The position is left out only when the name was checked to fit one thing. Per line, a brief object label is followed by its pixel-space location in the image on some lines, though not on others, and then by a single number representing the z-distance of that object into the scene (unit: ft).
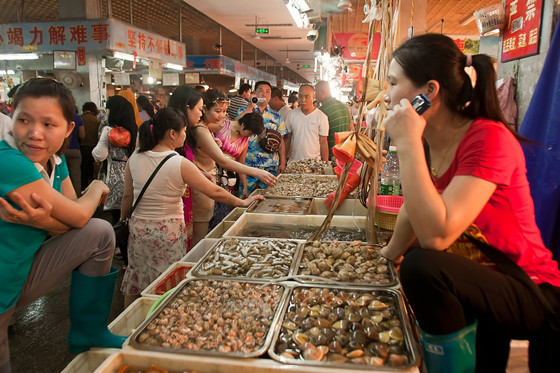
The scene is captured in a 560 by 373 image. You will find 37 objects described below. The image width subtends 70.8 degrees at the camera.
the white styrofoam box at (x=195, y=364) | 3.71
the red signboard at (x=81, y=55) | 25.76
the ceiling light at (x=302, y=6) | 16.05
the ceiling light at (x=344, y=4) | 15.70
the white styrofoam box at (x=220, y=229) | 9.01
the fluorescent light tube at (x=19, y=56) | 27.64
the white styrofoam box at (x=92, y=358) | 4.38
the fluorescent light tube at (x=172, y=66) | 34.51
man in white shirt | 18.22
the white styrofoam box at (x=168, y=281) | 6.29
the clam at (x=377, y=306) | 4.71
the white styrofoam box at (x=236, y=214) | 10.16
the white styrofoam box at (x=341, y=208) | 10.33
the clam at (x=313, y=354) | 3.84
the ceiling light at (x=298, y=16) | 17.24
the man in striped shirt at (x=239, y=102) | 20.71
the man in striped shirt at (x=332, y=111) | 19.27
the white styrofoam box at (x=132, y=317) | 5.62
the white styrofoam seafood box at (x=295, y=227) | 8.31
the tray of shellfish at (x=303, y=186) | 11.84
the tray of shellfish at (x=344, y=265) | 5.43
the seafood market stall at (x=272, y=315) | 3.88
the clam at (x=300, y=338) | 4.14
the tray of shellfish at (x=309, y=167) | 15.70
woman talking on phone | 3.67
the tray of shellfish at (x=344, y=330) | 3.83
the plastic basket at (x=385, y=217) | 6.91
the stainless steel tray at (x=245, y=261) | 5.82
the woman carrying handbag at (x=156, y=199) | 8.34
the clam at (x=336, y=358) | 3.82
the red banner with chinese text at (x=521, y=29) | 8.55
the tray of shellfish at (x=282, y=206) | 9.76
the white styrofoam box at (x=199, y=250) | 7.55
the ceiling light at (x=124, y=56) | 26.72
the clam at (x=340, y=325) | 4.41
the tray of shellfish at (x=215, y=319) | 4.08
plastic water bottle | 9.69
